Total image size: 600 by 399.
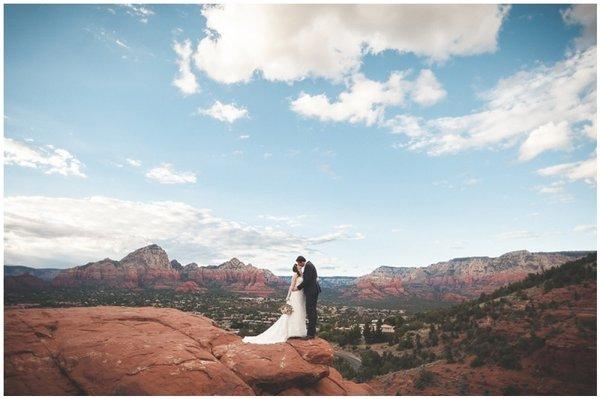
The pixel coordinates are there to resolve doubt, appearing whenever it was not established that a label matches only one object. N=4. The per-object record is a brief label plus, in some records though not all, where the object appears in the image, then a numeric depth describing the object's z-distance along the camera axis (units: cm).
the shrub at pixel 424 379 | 2470
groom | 1080
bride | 1077
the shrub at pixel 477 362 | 2630
